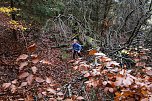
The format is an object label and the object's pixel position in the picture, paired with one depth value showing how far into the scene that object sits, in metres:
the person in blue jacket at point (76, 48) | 8.29
